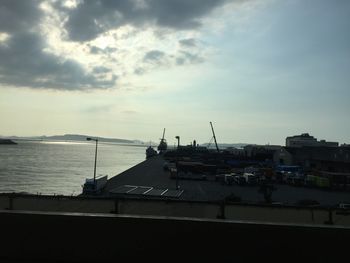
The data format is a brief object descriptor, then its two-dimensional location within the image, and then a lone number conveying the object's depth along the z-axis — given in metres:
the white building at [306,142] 177.75
